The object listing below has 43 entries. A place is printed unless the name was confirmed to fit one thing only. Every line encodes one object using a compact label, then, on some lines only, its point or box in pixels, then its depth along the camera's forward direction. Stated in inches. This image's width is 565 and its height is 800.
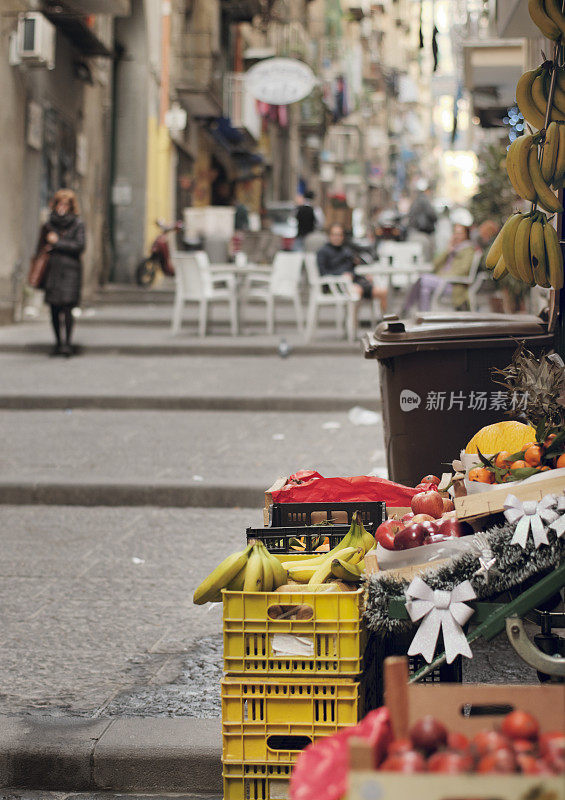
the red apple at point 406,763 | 138.0
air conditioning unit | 1202.0
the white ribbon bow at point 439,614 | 221.8
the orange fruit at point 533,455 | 260.6
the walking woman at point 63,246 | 978.1
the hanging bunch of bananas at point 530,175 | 318.3
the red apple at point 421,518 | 261.3
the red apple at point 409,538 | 242.5
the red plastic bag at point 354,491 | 306.1
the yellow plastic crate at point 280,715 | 220.4
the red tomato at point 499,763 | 135.9
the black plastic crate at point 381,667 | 234.7
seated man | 1193.4
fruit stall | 220.7
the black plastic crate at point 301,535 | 273.0
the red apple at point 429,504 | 272.1
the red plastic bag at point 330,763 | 151.3
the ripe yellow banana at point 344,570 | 239.8
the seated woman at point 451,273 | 1200.2
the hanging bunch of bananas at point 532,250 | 320.5
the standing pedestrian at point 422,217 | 1849.2
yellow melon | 290.7
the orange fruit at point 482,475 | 265.0
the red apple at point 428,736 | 147.3
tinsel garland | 223.9
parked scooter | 1743.4
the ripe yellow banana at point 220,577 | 238.8
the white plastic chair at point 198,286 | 1155.9
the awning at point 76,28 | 1358.3
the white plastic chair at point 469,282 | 1189.1
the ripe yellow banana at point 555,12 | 300.7
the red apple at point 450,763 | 135.2
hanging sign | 1776.6
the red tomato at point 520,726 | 148.9
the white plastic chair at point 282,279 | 1175.0
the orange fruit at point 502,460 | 267.0
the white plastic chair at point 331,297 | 1124.5
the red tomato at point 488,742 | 142.6
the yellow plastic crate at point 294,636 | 221.0
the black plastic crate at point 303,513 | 286.5
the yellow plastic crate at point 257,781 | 222.8
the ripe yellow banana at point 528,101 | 322.3
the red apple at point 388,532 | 245.0
